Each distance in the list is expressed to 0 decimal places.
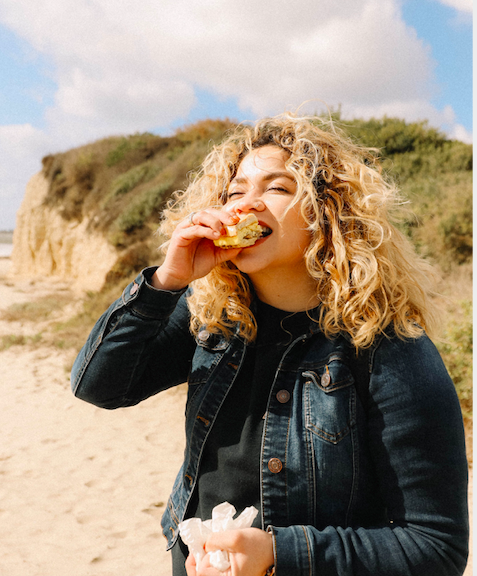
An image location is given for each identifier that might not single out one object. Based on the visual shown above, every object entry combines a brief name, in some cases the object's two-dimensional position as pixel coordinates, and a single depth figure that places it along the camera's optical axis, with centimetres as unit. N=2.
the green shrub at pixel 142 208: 1266
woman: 131
